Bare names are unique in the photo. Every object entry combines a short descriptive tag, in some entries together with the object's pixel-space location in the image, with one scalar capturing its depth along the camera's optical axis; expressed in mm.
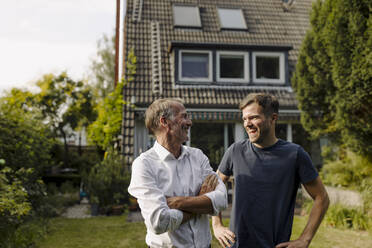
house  11125
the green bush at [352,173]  7412
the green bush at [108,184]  9008
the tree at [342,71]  7000
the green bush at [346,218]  6788
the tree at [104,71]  29548
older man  2078
